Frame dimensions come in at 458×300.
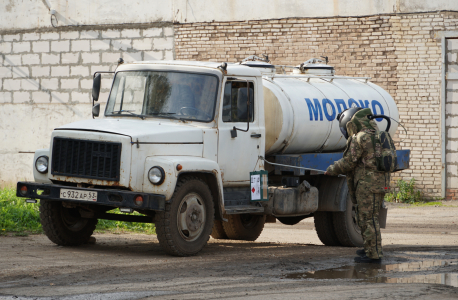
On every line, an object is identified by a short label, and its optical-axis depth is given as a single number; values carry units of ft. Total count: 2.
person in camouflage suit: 54.13
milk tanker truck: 51.85
